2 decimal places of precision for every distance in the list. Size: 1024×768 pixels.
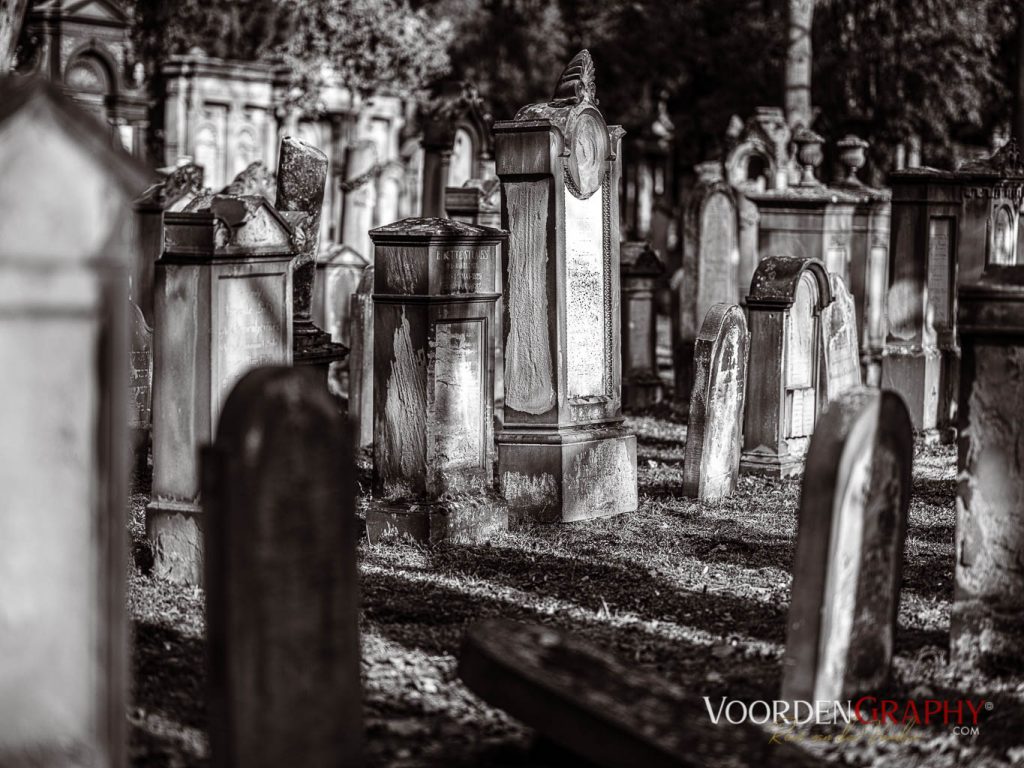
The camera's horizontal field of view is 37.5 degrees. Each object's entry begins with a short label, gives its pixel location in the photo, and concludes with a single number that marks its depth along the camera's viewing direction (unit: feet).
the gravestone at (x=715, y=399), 31.19
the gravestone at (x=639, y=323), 45.85
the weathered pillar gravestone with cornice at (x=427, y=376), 26.40
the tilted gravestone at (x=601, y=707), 13.55
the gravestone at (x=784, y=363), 34.09
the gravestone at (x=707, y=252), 50.06
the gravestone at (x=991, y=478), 18.47
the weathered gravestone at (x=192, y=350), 23.35
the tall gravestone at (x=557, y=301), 28.68
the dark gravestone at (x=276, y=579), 12.41
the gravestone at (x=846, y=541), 16.42
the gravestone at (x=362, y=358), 35.45
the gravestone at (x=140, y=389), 32.19
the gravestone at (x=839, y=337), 35.94
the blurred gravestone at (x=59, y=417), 11.42
